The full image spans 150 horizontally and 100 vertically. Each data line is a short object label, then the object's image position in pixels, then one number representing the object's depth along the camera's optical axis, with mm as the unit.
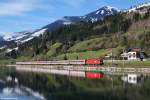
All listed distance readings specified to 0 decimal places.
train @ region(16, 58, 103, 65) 95768
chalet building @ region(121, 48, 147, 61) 100630
